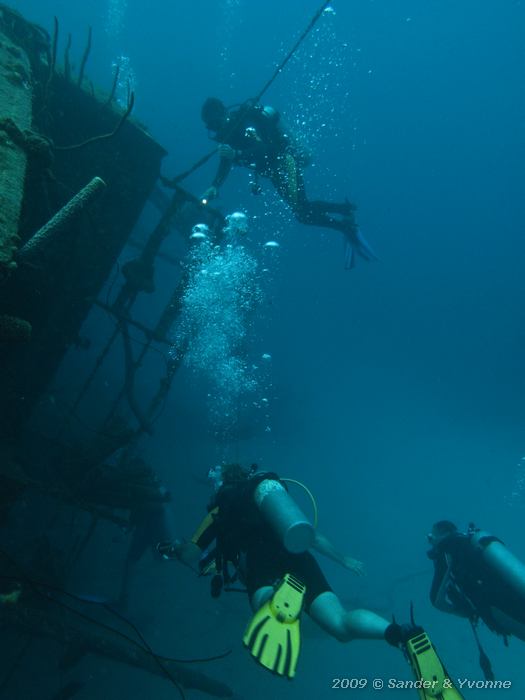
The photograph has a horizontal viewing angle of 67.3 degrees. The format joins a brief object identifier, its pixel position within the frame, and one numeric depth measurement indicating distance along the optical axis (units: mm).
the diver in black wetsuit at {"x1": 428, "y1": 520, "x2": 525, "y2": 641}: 4609
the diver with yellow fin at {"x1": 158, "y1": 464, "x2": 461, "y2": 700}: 2736
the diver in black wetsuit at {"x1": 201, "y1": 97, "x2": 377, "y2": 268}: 7402
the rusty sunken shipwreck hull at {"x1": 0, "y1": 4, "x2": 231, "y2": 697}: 3432
